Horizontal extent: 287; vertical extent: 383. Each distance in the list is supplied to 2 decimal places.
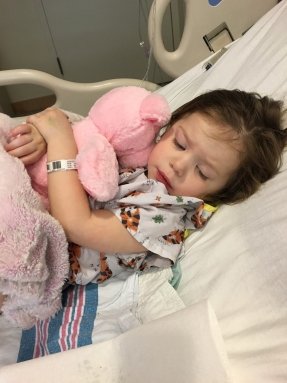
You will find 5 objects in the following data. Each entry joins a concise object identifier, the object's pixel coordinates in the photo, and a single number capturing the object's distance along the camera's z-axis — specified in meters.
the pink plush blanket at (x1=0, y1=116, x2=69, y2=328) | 0.68
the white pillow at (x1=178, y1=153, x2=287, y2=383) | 0.60
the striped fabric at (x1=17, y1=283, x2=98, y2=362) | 0.80
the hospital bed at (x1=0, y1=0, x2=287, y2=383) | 0.56
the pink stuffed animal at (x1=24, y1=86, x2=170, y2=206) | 0.80
